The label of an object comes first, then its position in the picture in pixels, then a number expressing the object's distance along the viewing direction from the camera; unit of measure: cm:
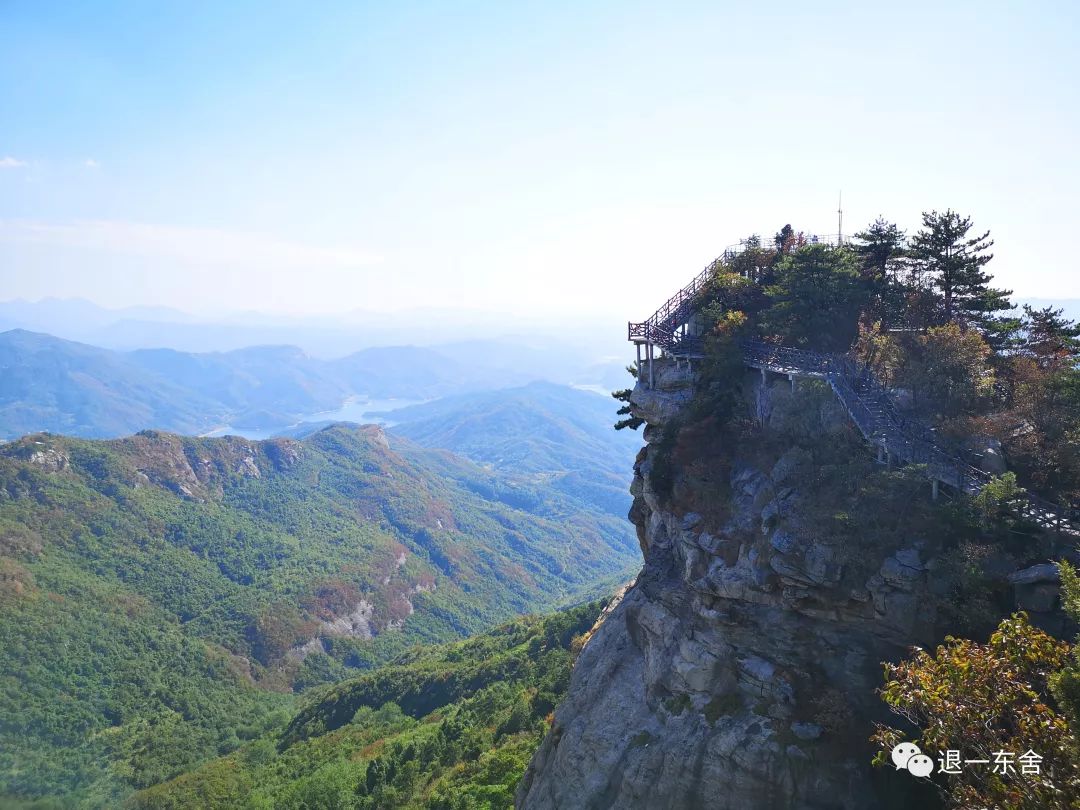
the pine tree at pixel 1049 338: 2462
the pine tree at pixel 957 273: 2650
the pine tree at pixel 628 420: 3609
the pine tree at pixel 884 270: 2744
